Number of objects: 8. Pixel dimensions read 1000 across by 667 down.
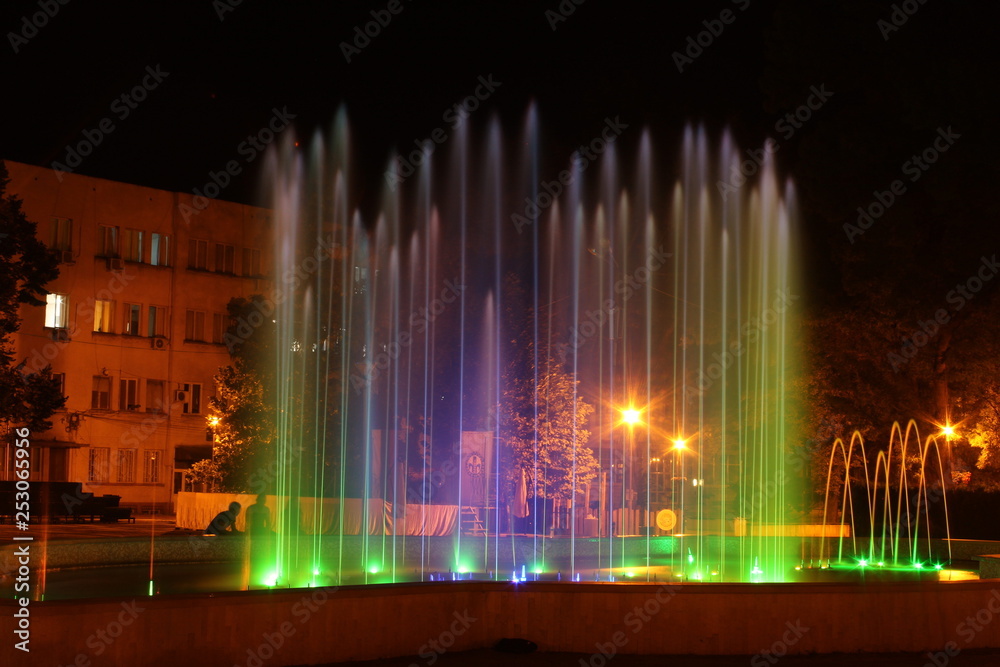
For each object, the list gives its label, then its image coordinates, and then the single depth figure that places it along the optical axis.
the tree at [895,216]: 32.91
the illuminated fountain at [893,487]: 30.03
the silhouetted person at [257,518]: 20.28
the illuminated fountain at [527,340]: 30.05
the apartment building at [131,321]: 44.00
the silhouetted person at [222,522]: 21.96
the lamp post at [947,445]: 33.03
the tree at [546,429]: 29.94
